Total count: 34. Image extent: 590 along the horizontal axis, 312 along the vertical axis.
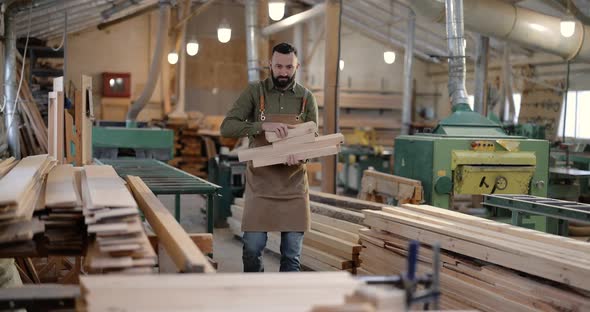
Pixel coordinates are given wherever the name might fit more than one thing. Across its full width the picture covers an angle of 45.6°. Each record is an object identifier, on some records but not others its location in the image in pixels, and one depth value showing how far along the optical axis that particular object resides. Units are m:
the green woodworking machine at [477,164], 6.42
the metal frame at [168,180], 5.32
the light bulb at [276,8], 8.96
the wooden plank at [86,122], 6.54
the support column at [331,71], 7.90
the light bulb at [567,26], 8.84
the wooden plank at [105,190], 2.92
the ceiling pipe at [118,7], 12.65
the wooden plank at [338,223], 6.14
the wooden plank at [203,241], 3.38
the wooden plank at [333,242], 5.69
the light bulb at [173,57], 14.88
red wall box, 16.06
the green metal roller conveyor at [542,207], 4.89
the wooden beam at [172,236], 2.55
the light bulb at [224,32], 11.48
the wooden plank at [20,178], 2.83
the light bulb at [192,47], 13.96
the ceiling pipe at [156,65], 9.96
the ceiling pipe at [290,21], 10.23
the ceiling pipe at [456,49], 7.25
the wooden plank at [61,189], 3.05
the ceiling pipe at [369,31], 16.17
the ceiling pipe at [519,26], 8.34
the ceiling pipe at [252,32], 10.15
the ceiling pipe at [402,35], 15.63
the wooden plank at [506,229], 3.92
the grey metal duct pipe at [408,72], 13.70
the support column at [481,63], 11.45
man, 4.28
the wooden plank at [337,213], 6.32
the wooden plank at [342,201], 6.79
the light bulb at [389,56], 13.59
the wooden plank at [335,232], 5.93
